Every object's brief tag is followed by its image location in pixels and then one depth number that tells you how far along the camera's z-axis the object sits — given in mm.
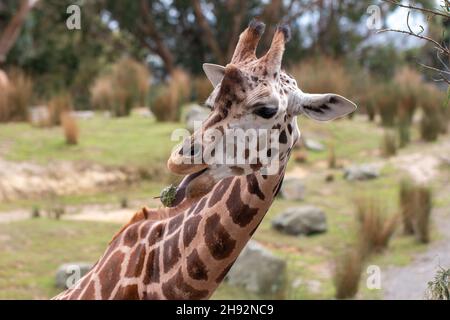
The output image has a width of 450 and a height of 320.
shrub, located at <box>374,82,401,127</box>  12469
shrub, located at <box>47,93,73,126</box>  11240
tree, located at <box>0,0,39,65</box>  14312
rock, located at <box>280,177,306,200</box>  8984
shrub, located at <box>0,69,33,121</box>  11445
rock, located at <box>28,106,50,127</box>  11109
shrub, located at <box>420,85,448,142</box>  11016
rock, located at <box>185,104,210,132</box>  10792
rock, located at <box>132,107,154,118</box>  12788
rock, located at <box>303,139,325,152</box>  11328
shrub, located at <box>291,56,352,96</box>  12945
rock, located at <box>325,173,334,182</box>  9701
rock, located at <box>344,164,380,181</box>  9594
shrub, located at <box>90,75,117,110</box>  13562
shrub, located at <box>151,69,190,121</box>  12031
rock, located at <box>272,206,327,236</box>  7840
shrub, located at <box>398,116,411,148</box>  10827
